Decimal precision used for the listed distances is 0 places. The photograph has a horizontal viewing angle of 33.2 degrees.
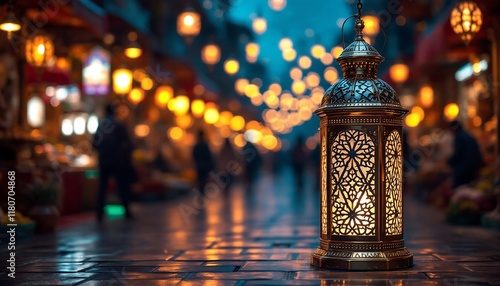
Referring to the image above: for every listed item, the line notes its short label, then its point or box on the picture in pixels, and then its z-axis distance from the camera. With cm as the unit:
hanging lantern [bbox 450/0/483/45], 1385
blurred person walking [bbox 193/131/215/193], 2636
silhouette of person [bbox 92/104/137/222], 1628
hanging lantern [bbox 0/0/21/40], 1246
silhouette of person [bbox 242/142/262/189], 3667
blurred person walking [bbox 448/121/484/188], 1689
